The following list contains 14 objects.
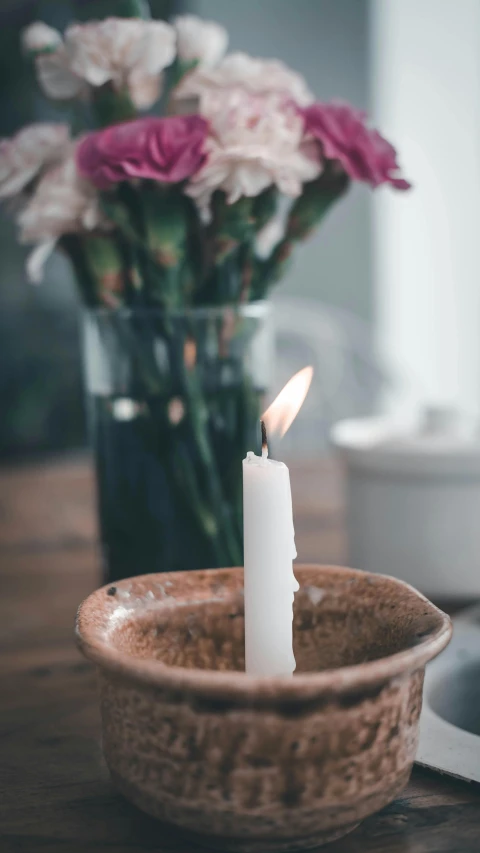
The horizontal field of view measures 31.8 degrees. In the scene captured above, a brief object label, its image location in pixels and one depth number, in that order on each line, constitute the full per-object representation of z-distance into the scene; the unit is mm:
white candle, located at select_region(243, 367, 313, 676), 347
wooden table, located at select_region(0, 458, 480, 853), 369
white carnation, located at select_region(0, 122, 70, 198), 639
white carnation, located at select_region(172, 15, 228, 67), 651
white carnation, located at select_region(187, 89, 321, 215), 569
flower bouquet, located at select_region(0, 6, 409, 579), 597
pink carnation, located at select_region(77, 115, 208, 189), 555
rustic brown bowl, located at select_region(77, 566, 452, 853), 295
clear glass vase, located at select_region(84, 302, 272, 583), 625
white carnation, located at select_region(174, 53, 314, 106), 620
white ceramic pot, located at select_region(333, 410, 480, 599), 681
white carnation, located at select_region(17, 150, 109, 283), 606
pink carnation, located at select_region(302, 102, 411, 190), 607
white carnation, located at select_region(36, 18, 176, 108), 593
